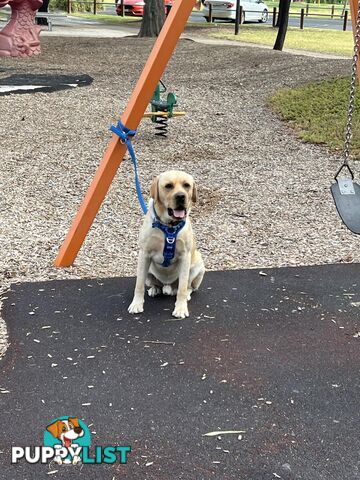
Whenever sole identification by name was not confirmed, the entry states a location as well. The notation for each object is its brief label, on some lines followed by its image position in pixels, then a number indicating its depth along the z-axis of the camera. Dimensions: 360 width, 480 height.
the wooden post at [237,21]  23.53
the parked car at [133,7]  35.00
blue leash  4.36
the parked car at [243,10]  31.48
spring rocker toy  8.36
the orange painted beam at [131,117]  4.23
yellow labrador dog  3.83
